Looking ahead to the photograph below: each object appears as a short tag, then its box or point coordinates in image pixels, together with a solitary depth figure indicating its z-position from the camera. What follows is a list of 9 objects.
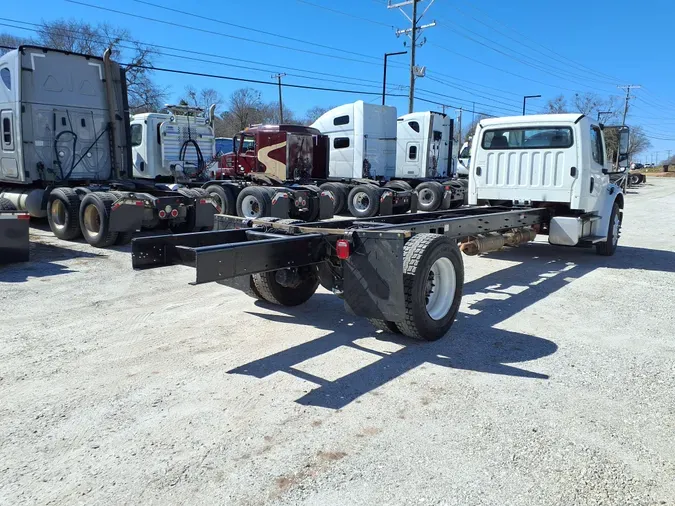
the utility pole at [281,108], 52.21
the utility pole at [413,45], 29.33
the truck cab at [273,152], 15.72
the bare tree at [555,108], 69.59
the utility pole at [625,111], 72.86
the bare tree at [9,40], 35.66
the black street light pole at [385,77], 32.34
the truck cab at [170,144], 15.56
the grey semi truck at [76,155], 9.46
